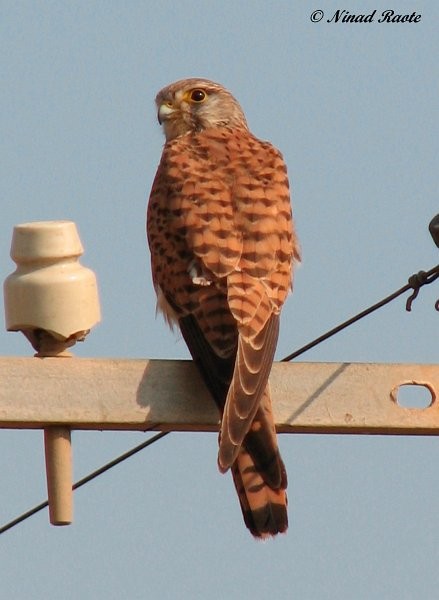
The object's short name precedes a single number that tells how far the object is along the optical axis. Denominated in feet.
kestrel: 32.07
